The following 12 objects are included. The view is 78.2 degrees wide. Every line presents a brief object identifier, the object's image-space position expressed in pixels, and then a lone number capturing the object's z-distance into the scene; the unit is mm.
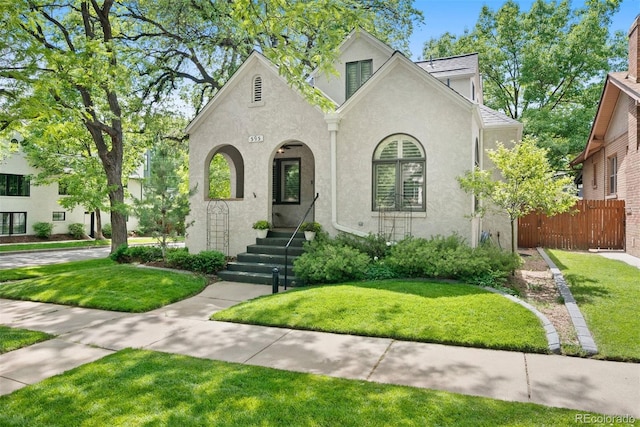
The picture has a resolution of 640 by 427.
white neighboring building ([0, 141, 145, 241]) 25953
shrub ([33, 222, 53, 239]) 26750
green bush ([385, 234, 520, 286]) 8273
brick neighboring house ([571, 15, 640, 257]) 12758
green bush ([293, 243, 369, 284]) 8785
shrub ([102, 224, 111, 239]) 30611
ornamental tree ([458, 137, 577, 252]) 8703
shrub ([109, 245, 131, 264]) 12276
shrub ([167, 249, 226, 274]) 10625
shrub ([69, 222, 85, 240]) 28734
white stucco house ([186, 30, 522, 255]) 10016
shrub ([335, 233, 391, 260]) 10000
